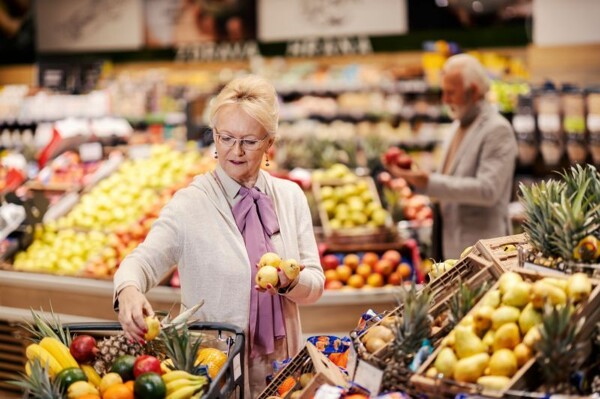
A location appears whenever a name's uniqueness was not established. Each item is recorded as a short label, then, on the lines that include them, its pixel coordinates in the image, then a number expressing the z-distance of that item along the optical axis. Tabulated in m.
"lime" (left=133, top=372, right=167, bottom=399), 1.90
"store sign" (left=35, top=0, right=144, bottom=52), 12.31
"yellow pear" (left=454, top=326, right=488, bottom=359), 1.81
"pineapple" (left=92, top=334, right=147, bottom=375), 2.17
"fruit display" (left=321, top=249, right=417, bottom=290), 4.15
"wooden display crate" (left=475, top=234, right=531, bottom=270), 2.20
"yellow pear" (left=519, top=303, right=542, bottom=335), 1.83
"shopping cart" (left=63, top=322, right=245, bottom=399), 1.97
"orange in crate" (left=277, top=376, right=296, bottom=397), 2.15
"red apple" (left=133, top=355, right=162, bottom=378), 2.00
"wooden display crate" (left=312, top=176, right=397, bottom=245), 4.47
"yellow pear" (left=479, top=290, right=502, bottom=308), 1.92
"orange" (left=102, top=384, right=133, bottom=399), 1.93
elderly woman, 2.45
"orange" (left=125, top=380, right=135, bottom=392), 1.95
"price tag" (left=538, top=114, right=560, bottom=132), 6.04
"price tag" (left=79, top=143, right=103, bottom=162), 5.87
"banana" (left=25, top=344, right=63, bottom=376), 2.09
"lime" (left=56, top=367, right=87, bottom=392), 2.01
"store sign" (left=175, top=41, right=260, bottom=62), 11.66
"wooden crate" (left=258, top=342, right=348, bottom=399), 1.97
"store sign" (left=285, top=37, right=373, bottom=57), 10.95
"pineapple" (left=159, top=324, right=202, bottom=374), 2.06
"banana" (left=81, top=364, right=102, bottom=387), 2.11
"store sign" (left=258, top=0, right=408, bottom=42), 10.87
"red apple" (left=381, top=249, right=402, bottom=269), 4.28
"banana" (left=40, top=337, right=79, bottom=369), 2.12
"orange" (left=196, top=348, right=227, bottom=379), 2.23
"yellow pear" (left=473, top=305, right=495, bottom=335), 1.87
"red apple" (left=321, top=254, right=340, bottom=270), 4.25
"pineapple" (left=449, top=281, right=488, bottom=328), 1.97
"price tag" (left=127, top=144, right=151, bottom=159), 5.93
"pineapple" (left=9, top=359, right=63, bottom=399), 1.91
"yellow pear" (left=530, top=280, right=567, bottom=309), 1.81
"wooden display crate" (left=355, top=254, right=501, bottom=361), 2.01
